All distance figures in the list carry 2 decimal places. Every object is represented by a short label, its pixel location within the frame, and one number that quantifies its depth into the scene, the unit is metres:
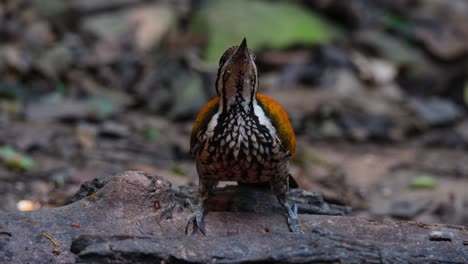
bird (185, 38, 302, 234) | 7.50
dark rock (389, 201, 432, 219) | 13.35
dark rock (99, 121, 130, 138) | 15.80
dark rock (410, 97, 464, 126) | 19.25
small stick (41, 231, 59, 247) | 6.81
